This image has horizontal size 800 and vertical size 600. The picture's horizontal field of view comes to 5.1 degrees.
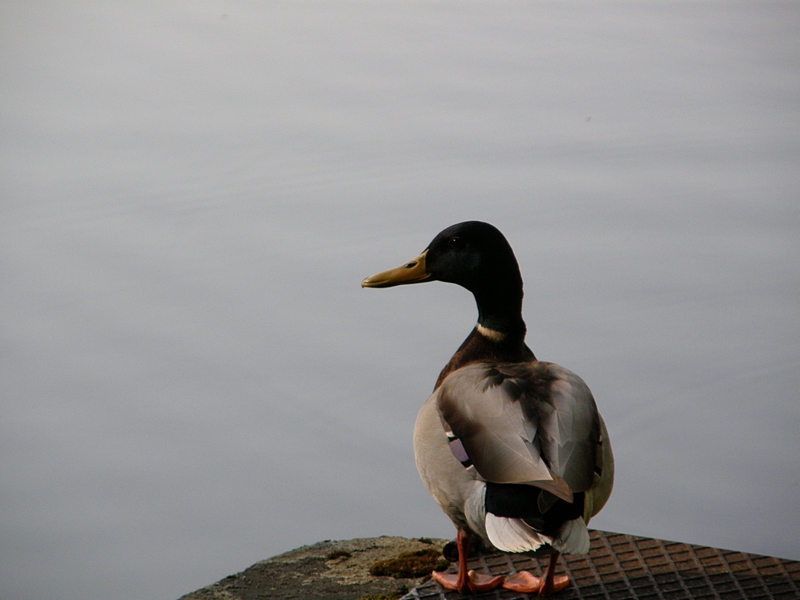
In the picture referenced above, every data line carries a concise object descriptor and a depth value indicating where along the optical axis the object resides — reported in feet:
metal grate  21.92
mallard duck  21.48
